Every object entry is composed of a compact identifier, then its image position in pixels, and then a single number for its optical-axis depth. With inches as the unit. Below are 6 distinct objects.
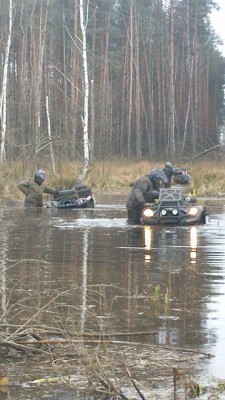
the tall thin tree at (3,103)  1752.0
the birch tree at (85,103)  1542.8
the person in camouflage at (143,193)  885.8
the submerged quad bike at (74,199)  1104.8
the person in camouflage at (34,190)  1118.4
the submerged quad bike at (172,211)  842.2
